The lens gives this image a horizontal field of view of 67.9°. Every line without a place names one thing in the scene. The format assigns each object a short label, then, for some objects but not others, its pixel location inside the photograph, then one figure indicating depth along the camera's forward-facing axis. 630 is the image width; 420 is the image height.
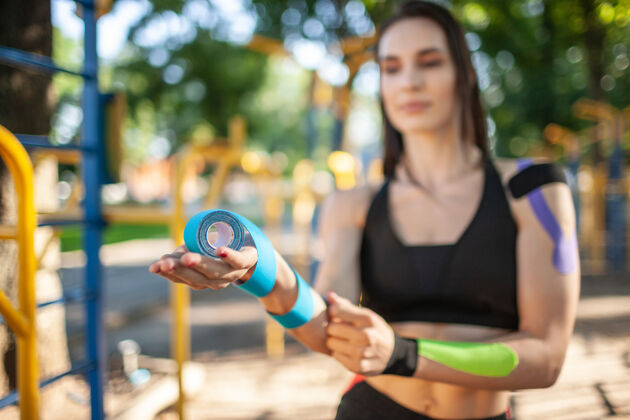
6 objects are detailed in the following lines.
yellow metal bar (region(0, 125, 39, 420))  1.12
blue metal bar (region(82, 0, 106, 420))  1.87
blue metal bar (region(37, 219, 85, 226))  1.56
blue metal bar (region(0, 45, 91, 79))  1.42
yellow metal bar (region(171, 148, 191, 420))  2.32
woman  0.99
